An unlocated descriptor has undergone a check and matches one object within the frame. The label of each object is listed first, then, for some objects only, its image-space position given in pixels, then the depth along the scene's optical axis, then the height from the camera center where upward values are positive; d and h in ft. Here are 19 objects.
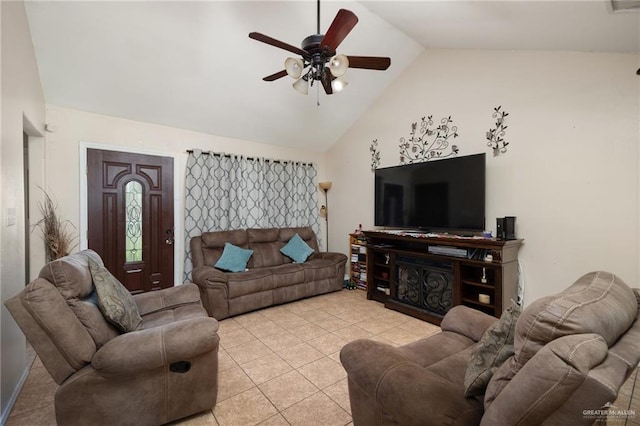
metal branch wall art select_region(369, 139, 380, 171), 14.58 +2.89
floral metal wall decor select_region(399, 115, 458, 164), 11.61 +3.00
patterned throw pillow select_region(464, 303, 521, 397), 3.60 -1.95
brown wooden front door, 11.20 -0.16
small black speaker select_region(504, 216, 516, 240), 9.35 -0.60
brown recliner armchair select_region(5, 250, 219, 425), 4.71 -2.56
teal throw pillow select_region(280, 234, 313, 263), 14.62 -2.03
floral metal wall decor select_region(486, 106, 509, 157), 10.09 +2.73
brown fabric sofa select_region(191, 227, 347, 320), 11.09 -2.69
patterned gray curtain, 13.15 +0.89
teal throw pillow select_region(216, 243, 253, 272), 12.44 -2.12
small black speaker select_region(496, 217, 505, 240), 9.39 -0.61
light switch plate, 6.01 -0.08
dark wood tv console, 9.17 -2.33
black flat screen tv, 10.11 +0.62
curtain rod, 13.19 +2.80
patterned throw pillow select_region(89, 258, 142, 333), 5.55 -1.81
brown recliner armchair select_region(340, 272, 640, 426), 2.50 -1.64
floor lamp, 17.54 +0.11
